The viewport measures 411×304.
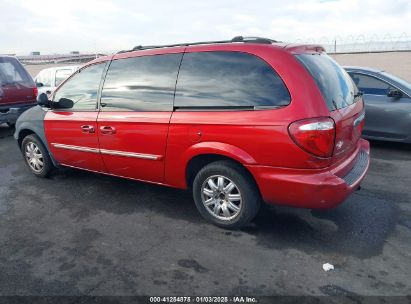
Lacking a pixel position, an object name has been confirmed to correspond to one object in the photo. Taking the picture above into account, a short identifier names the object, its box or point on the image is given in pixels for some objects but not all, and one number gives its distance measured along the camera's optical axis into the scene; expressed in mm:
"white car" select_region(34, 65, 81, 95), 10538
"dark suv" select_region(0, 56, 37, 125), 7810
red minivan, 2953
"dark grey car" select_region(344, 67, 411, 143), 5969
